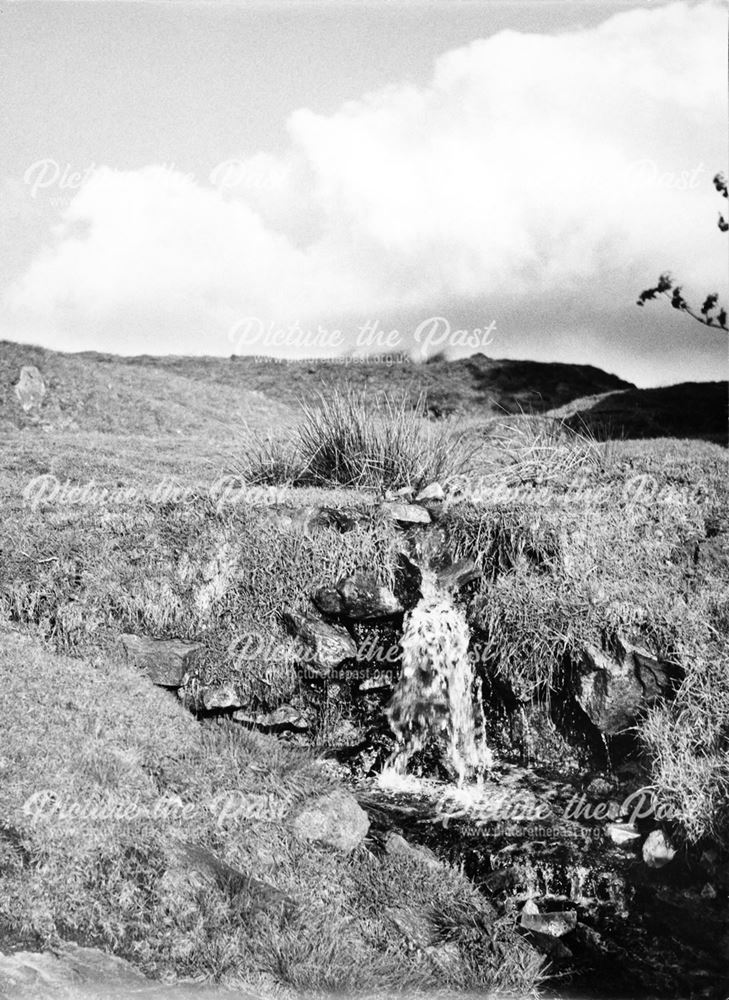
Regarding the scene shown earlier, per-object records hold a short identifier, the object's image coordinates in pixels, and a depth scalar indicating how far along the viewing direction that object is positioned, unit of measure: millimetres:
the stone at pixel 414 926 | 4105
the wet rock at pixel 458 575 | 6285
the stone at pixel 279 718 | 5711
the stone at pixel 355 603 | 6184
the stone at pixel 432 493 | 7129
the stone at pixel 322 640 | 5949
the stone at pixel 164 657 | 5812
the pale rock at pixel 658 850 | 4895
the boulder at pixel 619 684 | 5555
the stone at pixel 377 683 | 5996
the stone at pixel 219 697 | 5727
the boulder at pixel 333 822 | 4688
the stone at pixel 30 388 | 16078
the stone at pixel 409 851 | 4746
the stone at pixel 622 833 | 5047
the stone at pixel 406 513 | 6602
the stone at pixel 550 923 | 4441
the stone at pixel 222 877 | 3977
